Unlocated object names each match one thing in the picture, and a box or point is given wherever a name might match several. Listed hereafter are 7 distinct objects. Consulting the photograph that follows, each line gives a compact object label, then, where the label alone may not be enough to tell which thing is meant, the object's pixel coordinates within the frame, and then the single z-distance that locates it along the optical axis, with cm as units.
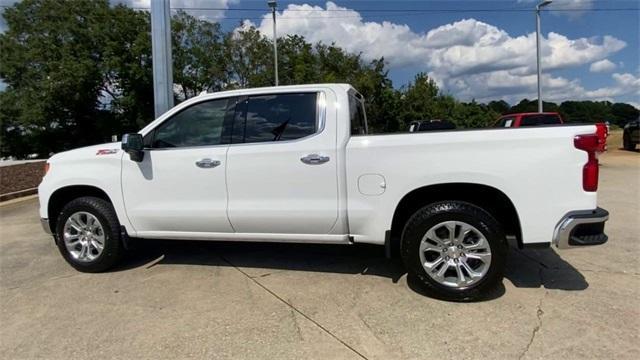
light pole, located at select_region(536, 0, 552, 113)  2058
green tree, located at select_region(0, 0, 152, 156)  2936
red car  1312
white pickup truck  392
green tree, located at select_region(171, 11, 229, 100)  3312
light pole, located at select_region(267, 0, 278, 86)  2500
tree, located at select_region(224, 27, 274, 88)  3325
